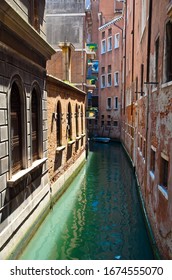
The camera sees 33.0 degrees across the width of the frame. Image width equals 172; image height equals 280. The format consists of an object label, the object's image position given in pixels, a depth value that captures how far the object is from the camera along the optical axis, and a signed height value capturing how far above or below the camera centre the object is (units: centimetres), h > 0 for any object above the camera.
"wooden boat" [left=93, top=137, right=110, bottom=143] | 3046 -197
